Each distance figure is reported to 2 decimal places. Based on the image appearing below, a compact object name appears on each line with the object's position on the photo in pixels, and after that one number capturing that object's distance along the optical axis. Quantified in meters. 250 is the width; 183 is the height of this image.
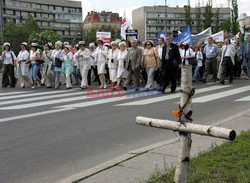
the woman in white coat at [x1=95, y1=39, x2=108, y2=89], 15.29
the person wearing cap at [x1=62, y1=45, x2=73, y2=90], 15.67
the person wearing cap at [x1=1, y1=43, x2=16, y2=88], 17.08
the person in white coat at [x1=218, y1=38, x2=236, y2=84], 15.84
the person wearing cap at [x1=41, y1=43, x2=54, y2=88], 16.42
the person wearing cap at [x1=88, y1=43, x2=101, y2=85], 16.86
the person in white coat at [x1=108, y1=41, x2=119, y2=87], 14.95
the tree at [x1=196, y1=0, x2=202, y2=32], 76.14
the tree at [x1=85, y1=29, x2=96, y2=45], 104.41
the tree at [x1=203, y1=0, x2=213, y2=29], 64.69
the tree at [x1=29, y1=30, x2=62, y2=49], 72.81
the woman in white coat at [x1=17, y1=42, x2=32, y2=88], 16.62
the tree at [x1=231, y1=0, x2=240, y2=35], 49.33
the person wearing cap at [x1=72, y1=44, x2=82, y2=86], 17.17
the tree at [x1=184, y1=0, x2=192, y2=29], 66.89
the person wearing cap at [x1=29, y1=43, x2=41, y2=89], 16.44
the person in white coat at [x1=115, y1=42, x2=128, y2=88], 14.62
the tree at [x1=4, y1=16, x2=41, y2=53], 79.75
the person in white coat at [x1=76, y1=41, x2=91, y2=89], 15.69
